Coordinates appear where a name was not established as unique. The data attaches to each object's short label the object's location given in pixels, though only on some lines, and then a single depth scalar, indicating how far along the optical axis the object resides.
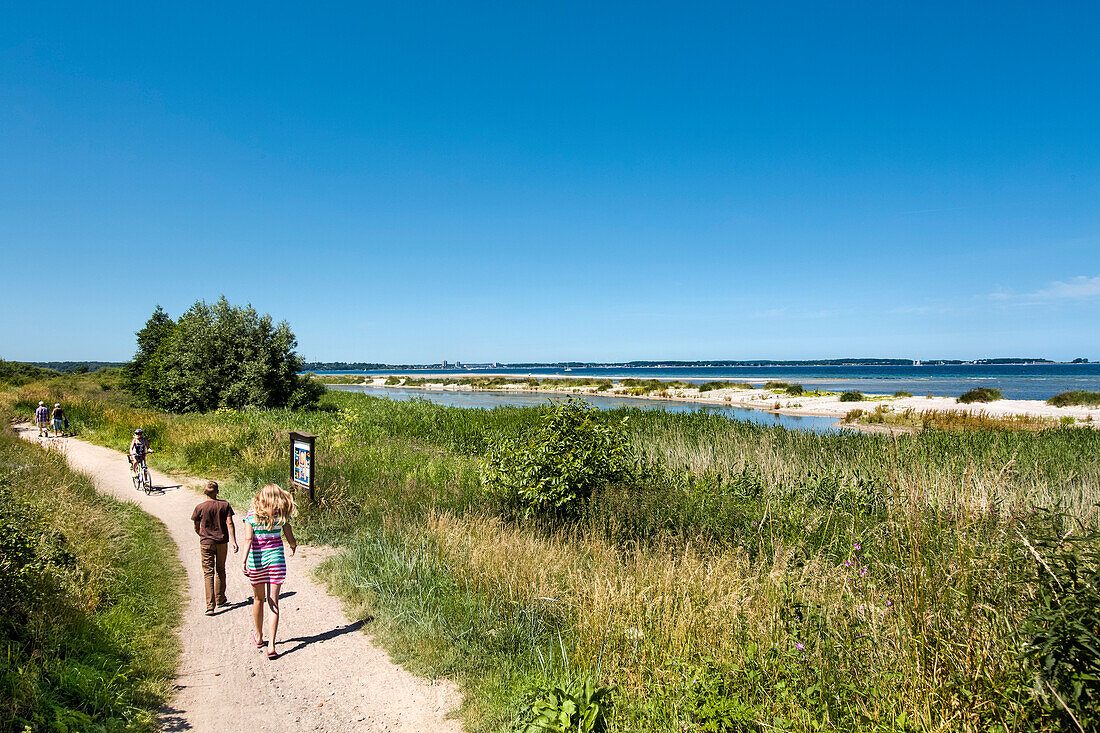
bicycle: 13.73
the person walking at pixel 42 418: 23.45
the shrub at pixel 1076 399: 39.31
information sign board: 10.07
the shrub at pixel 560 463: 9.35
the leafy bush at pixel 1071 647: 2.54
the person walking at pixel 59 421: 23.78
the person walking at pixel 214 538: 6.98
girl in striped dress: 5.85
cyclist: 13.73
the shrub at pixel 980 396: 45.53
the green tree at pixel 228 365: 30.94
